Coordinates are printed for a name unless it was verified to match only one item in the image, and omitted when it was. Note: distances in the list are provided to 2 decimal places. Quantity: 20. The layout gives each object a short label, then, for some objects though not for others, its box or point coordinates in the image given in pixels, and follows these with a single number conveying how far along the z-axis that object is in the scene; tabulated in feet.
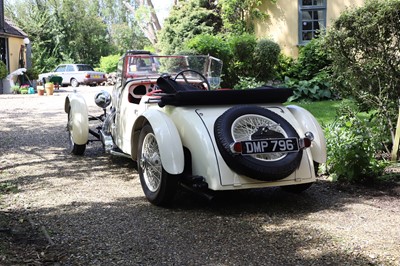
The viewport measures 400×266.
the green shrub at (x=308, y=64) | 50.62
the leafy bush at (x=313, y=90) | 42.91
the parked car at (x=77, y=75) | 103.60
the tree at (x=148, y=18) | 88.89
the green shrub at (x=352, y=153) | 17.75
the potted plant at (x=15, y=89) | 78.48
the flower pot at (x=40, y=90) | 73.00
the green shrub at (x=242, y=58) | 48.47
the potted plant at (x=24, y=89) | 78.21
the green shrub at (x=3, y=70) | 76.59
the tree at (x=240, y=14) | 58.70
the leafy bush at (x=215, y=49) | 46.78
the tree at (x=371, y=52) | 19.69
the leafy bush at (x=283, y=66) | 51.23
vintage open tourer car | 14.05
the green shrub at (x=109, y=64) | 130.82
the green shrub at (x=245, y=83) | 41.27
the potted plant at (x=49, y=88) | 73.24
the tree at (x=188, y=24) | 63.50
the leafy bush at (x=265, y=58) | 48.65
